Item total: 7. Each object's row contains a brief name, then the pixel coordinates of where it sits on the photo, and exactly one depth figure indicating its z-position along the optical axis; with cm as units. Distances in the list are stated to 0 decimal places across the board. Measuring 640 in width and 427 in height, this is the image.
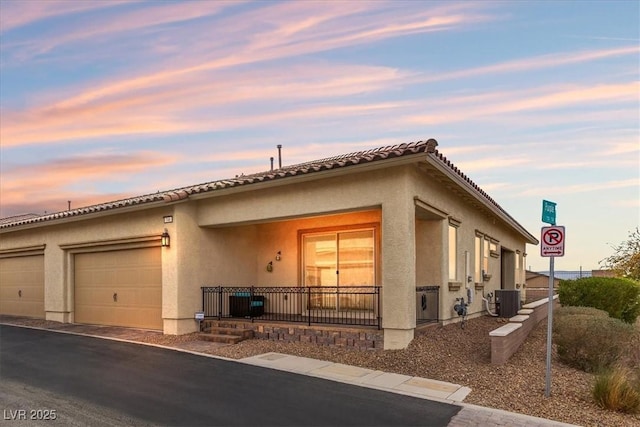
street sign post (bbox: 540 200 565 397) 770
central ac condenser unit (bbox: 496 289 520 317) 1575
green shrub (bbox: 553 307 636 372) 966
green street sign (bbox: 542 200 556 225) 805
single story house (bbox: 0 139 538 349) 1060
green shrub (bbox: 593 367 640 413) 711
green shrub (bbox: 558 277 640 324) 1633
